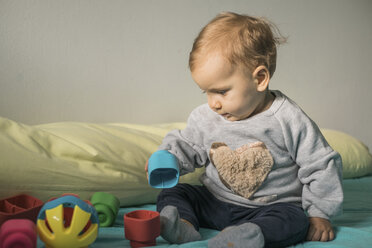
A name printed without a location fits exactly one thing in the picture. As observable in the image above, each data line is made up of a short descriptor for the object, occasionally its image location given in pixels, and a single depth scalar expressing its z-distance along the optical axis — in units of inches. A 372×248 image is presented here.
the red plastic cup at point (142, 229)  32.1
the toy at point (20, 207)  33.5
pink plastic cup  26.3
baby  36.9
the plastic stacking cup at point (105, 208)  38.5
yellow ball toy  29.1
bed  38.3
